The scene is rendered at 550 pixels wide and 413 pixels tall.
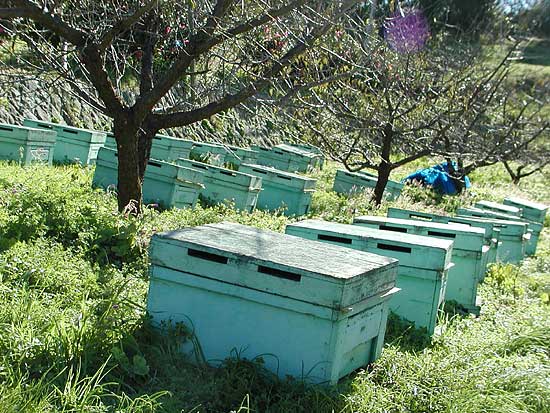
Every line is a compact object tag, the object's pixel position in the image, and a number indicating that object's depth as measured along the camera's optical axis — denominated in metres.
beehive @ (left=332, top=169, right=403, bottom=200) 15.01
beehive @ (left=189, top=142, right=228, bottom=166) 14.30
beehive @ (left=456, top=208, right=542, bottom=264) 11.46
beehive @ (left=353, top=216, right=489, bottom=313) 7.73
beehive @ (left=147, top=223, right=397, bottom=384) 4.59
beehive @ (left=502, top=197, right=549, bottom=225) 15.55
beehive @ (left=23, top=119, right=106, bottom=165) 12.09
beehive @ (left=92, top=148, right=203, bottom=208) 9.67
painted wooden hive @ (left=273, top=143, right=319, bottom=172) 16.20
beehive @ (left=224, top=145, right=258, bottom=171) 14.39
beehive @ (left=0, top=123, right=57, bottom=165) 10.66
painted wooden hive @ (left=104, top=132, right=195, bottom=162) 12.89
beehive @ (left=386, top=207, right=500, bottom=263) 9.72
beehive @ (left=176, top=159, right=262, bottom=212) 10.78
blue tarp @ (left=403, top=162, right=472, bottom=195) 18.81
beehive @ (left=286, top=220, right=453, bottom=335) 6.47
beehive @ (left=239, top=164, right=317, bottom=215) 11.85
